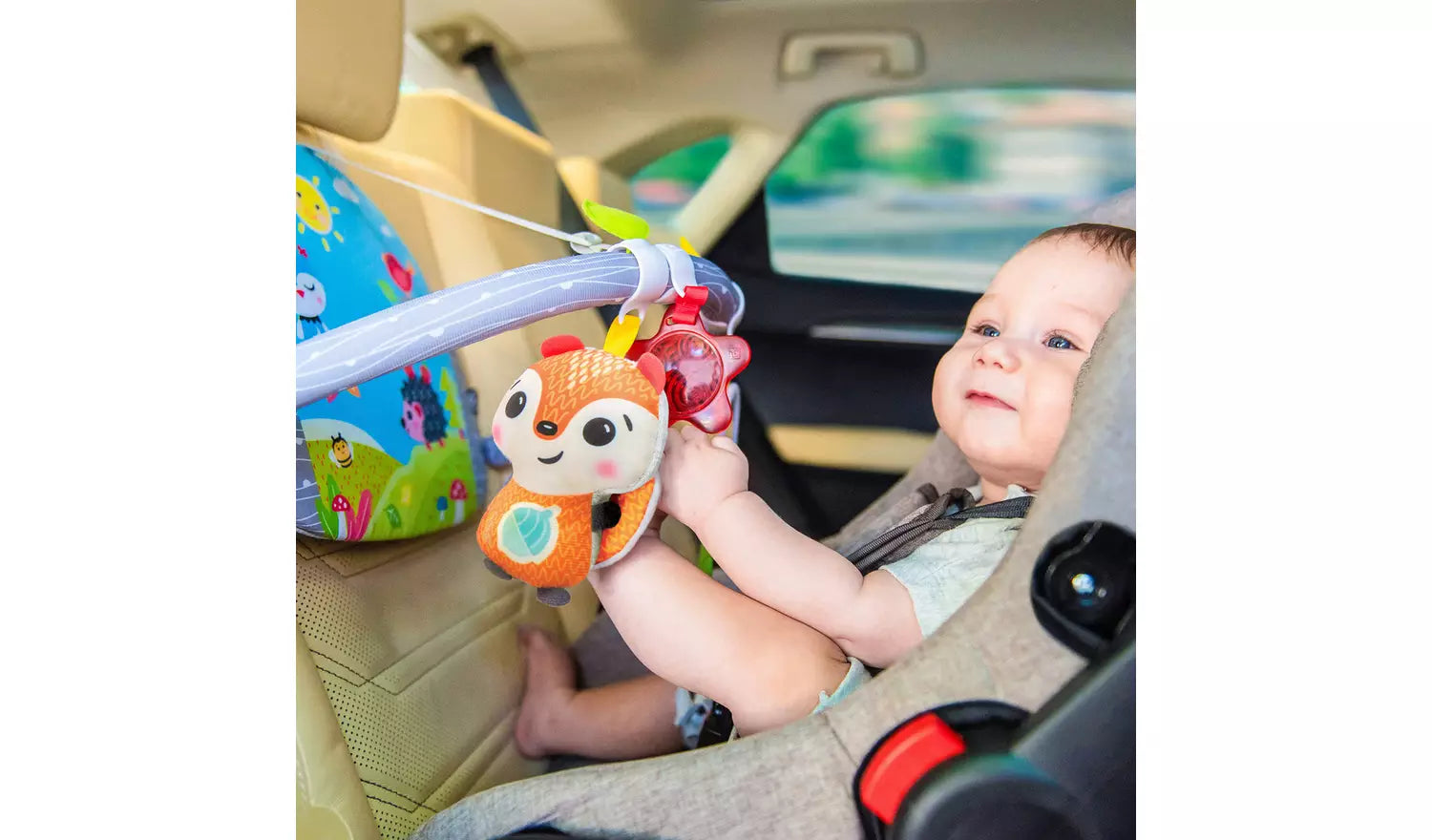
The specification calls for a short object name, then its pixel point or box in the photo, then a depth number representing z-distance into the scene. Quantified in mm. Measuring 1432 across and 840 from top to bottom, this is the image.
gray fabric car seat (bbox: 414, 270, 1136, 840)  368
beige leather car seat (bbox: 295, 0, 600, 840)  520
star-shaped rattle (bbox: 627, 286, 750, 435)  530
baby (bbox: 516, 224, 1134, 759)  500
